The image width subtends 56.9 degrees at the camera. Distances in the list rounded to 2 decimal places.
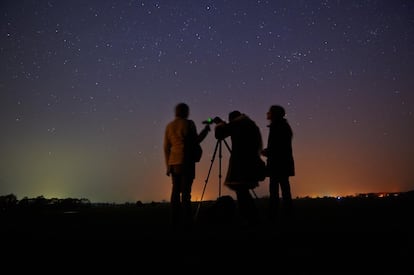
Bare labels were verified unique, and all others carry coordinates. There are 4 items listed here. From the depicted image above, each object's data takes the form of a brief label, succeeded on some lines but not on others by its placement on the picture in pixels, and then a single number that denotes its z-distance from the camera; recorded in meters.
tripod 7.92
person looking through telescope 6.61
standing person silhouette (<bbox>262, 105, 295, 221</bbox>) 7.31
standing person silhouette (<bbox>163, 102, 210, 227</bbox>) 6.66
